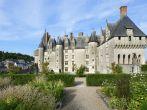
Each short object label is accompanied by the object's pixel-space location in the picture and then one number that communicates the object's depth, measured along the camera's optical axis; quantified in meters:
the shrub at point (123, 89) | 5.69
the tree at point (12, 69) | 15.03
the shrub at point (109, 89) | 6.93
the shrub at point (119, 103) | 5.46
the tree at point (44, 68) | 13.09
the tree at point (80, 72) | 15.27
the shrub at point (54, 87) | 6.18
